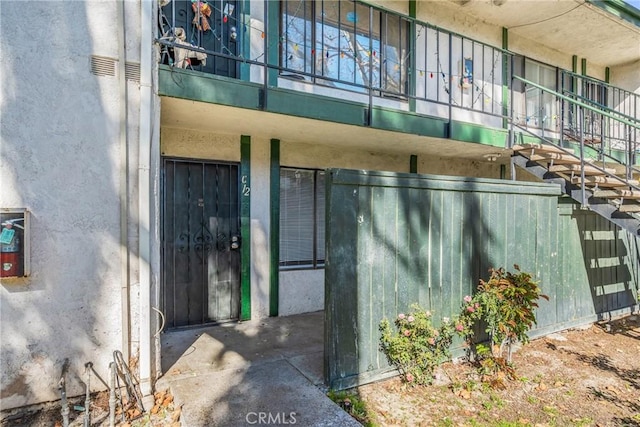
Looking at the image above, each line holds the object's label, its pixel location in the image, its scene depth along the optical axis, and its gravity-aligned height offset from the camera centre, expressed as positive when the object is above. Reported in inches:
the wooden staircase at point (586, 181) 178.9 +18.3
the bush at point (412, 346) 127.6 -46.5
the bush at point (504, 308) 137.2 -35.8
